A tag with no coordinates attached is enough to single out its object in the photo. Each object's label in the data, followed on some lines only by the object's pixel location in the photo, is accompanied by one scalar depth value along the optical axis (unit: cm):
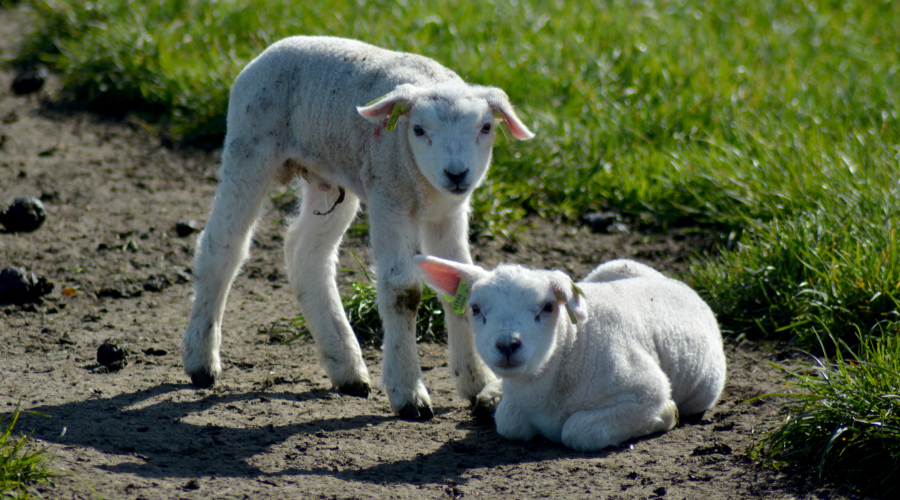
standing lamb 874
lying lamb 795
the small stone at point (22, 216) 1382
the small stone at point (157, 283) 1270
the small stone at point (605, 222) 1438
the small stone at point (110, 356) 1027
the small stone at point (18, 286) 1183
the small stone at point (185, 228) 1418
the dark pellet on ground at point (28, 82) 1903
